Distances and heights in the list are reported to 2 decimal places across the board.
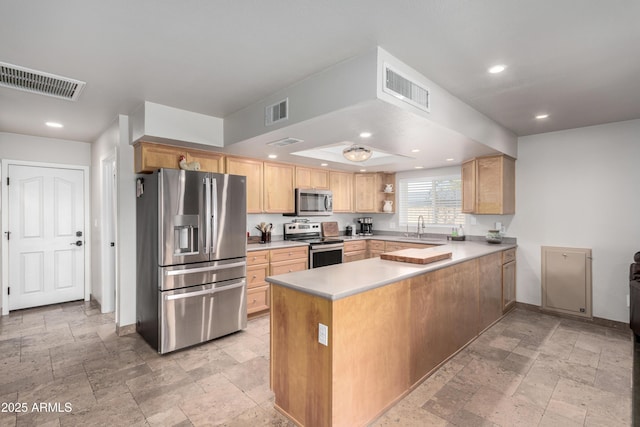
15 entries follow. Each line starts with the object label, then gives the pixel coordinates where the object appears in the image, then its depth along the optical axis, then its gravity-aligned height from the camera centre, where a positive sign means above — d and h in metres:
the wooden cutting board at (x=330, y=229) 5.86 -0.34
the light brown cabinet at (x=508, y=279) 4.21 -0.97
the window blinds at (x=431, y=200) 5.36 +0.19
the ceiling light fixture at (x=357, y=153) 3.64 +0.69
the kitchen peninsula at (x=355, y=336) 1.89 -0.87
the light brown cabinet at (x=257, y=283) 4.10 -0.96
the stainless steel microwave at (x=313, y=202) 5.20 +0.16
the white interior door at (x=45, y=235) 4.56 -0.34
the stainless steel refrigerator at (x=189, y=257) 3.18 -0.49
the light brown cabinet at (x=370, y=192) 6.17 +0.38
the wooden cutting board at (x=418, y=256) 2.78 -0.43
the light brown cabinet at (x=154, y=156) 3.54 +0.65
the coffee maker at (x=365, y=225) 6.50 -0.29
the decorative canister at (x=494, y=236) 4.56 -0.39
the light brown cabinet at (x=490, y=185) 4.32 +0.35
